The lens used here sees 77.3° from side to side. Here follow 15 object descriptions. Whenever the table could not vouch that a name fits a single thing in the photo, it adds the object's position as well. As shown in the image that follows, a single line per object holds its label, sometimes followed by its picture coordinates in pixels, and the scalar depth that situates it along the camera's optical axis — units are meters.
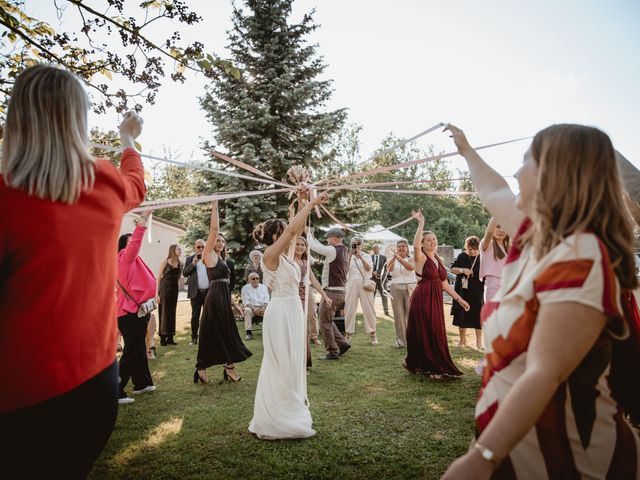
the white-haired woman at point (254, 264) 11.02
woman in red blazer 1.33
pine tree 13.19
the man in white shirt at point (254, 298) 11.09
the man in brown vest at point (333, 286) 8.26
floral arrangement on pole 4.41
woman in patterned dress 1.17
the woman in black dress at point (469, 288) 8.58
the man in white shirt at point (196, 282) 9.86
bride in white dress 4.28
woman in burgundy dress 6.61
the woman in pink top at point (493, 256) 6.70
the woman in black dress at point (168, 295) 9.80
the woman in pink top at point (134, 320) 6.02
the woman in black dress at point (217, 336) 6.61
